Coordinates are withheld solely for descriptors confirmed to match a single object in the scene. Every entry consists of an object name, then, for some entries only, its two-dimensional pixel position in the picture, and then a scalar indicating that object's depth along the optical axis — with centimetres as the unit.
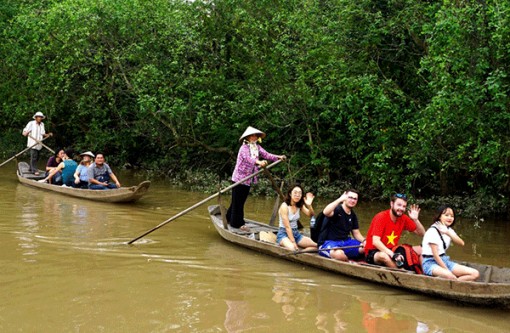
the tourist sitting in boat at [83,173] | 1306
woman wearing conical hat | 949
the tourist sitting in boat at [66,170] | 1371
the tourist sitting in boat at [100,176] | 1269
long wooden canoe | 602
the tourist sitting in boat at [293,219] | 810
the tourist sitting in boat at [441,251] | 651
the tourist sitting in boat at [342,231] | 746
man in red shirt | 696
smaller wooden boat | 1203
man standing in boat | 1606
